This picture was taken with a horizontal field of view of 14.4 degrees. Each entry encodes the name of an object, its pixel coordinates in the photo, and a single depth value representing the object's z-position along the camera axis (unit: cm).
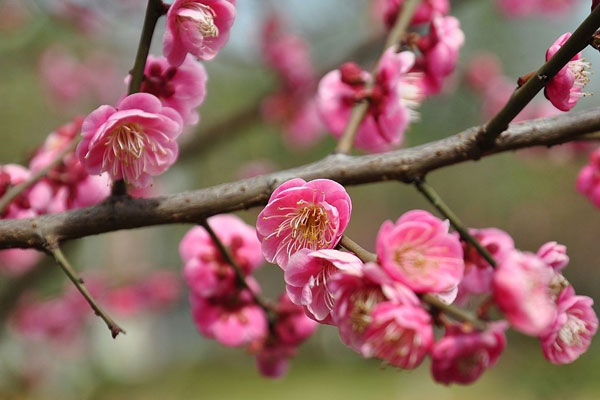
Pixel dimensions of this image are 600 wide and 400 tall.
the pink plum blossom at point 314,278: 56
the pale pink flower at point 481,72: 126
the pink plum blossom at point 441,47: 68
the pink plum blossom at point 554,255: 59
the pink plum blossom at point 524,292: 55
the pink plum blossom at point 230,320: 66
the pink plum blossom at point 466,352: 56
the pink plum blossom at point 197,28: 60
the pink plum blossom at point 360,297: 56
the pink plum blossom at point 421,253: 56
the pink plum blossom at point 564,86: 59
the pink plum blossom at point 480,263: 62
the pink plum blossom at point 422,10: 70
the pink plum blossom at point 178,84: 62
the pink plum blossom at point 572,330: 59
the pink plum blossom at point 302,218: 57
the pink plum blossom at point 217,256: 66
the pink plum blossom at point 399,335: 55
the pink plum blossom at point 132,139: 59
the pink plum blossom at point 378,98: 66
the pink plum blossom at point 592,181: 65
